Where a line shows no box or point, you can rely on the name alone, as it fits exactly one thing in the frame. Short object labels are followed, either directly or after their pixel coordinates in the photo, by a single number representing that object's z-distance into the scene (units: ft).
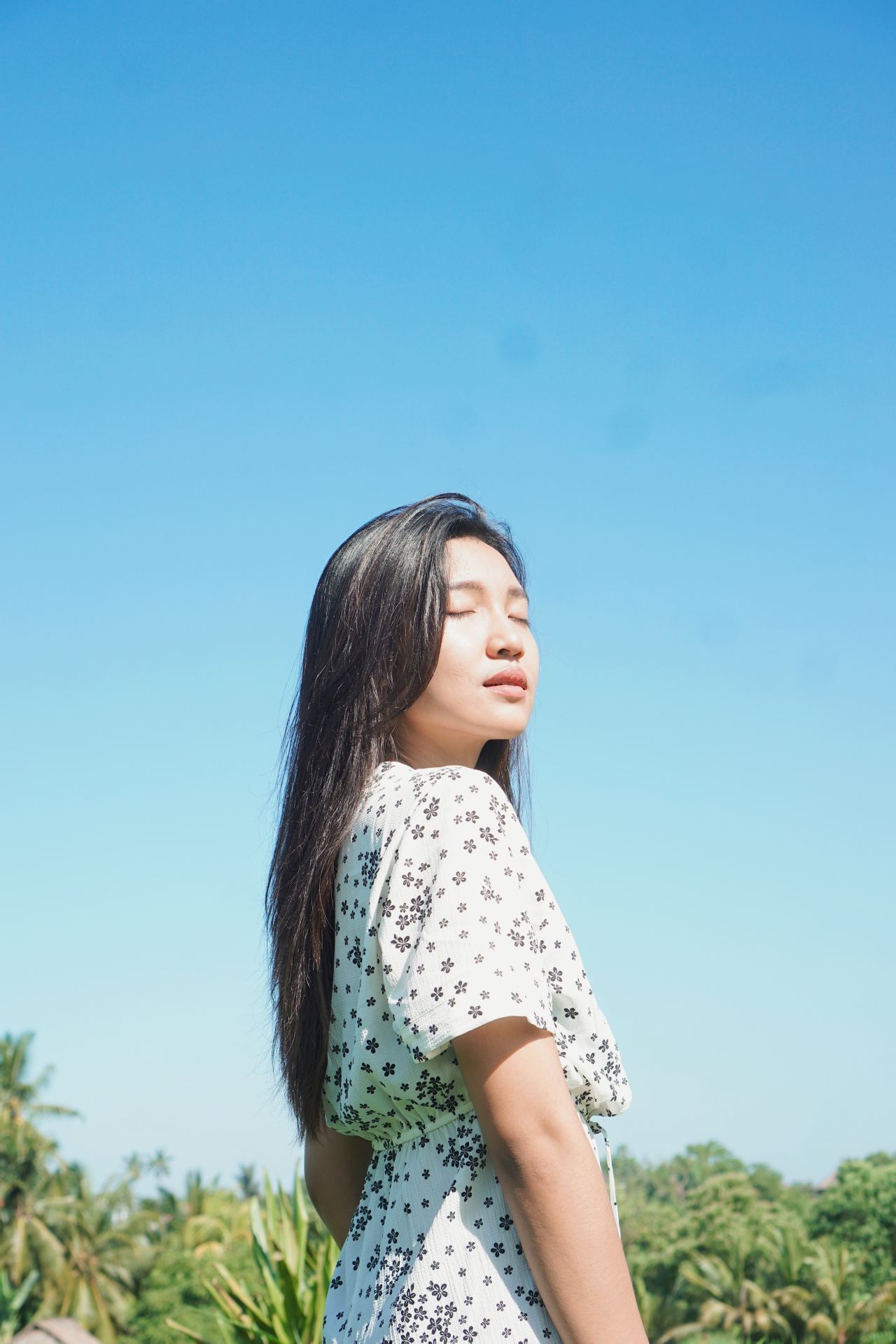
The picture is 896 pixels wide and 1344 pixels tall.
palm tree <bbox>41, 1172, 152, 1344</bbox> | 109.19
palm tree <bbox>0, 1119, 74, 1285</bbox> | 107.96
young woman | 4.20
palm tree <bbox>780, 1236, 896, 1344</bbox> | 106.42
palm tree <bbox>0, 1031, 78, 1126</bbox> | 115.75
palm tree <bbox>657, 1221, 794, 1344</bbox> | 107.55
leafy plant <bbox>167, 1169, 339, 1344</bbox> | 20.57
